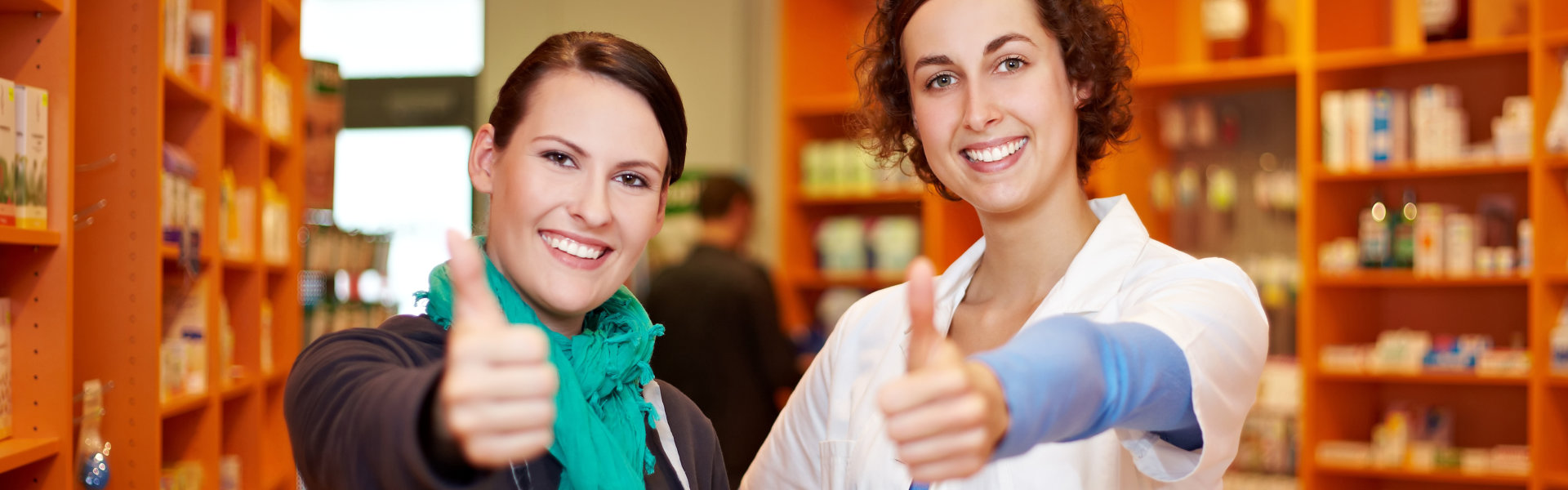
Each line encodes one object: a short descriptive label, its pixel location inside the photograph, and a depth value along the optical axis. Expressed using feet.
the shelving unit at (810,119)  17.65
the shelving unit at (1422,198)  12.53
